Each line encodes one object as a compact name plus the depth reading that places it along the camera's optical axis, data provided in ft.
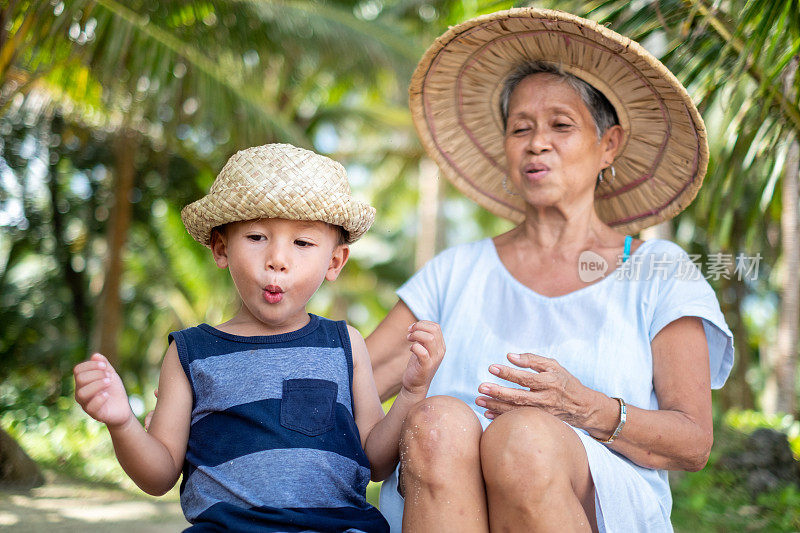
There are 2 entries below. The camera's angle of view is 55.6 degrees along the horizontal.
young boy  5.75
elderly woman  5.66
